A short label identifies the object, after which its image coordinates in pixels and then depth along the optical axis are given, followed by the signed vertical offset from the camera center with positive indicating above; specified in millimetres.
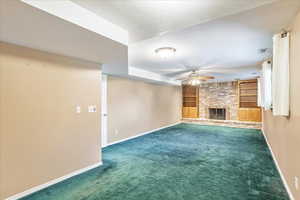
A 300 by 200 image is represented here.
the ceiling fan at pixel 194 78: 5271 +801
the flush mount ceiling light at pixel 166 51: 3252 +1046
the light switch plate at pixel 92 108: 3259 -164
